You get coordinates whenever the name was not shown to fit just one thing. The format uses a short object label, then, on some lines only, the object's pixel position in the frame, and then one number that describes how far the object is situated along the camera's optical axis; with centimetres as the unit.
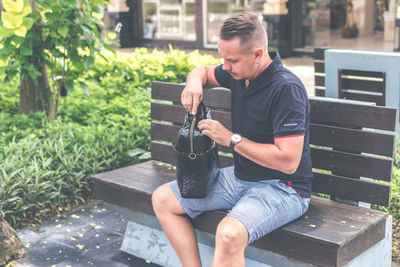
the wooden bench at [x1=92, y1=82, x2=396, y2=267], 270
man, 260
